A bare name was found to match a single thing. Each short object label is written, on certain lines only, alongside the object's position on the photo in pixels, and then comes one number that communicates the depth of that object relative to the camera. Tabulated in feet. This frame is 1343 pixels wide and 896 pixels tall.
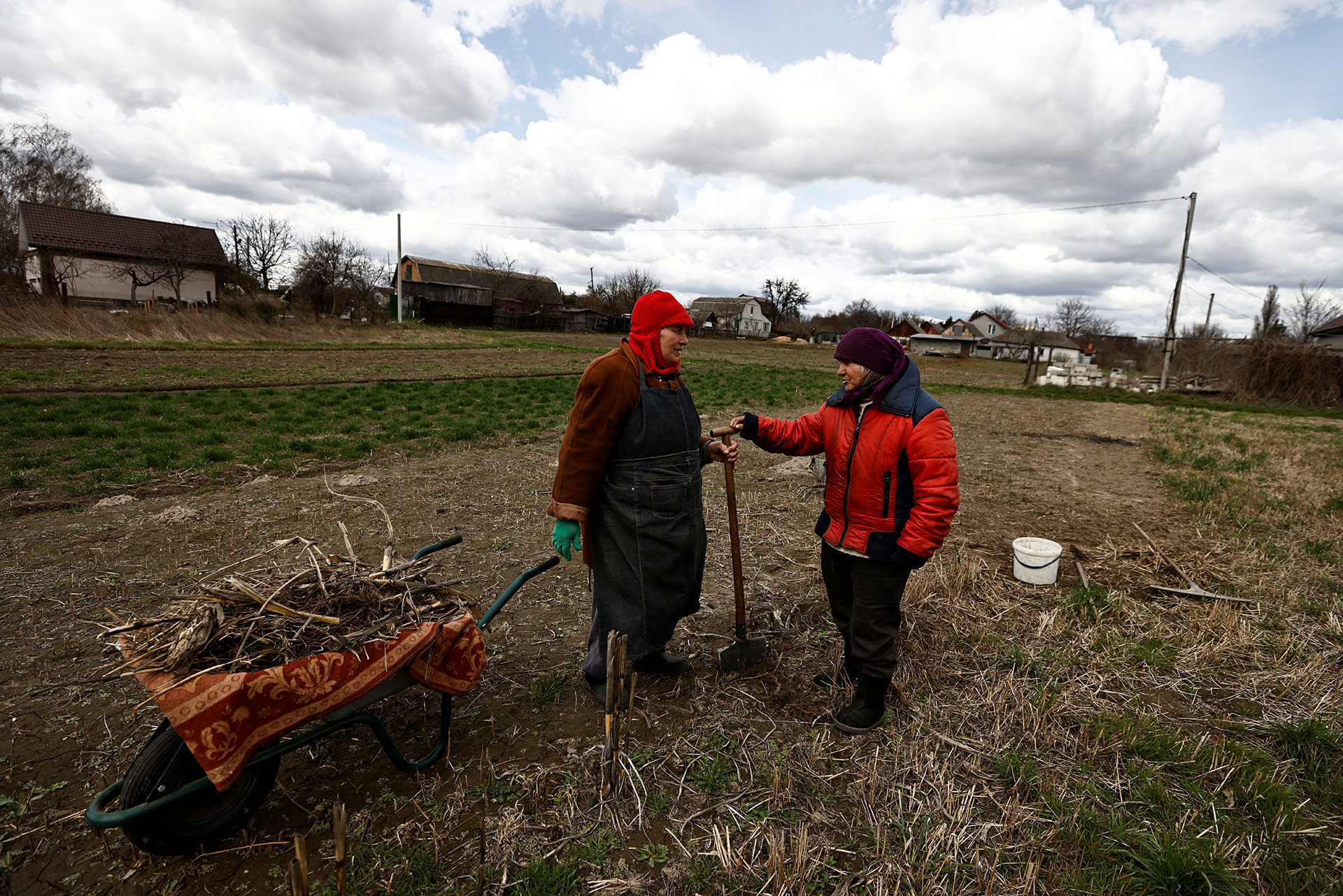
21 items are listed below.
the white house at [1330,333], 109.70
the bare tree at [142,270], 104.73
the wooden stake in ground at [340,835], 5.82
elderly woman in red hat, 9.93
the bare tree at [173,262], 99.45
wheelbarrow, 7.05
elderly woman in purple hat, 9.62
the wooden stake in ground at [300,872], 5.81
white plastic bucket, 17.34
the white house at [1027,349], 179.12
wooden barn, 155.63
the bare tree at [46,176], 128.67
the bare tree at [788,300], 270.87
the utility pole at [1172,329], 79.61
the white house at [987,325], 281.33
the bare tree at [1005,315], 294.87
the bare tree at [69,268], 97.91
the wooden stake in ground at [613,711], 8.57
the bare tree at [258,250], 138.51
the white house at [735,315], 228.02
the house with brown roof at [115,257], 103.71
